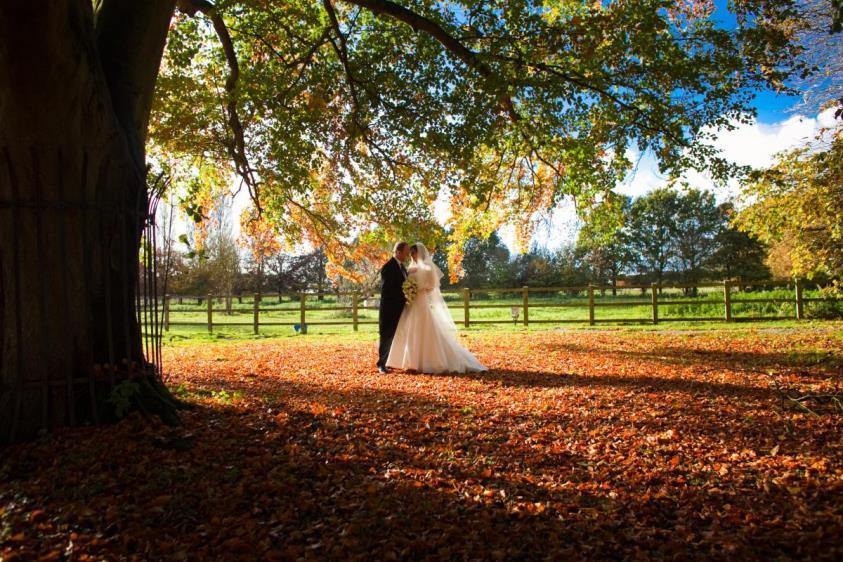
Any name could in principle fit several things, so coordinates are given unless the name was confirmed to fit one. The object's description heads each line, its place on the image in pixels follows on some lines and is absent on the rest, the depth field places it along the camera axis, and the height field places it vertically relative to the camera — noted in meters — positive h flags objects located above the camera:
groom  8.66 -0.14
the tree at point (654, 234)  47.56 +4.47
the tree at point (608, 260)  44.09 +1.93
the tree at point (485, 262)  44.44 +2.02
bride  8.30 -0.83
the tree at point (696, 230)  45.22 +4.52
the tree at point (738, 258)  41.03 +1.72
